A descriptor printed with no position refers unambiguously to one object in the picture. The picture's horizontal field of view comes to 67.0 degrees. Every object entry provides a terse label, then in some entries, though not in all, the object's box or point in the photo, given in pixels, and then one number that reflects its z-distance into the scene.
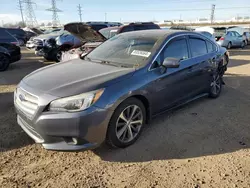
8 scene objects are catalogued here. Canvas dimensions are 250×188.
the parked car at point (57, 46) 8.30
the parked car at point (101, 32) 5.78
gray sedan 2.24
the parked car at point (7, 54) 7.27
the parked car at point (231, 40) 13.77
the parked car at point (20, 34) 16.20
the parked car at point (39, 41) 9.40
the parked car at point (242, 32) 15.22
